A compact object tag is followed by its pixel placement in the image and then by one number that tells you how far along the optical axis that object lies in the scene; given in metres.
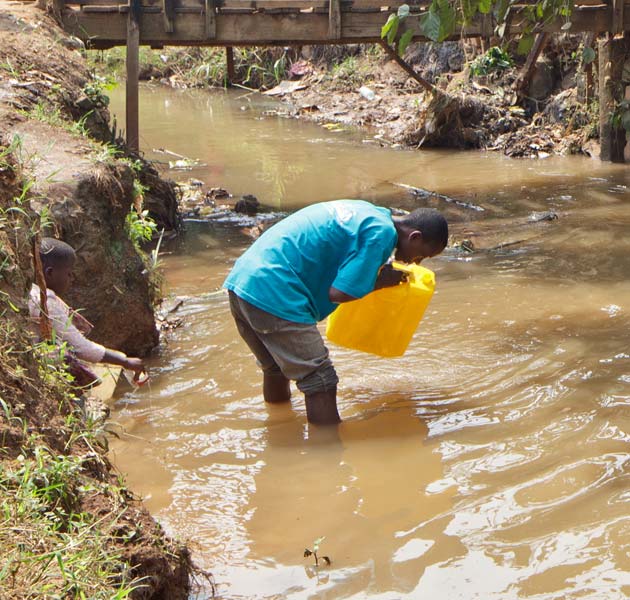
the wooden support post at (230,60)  11.80
